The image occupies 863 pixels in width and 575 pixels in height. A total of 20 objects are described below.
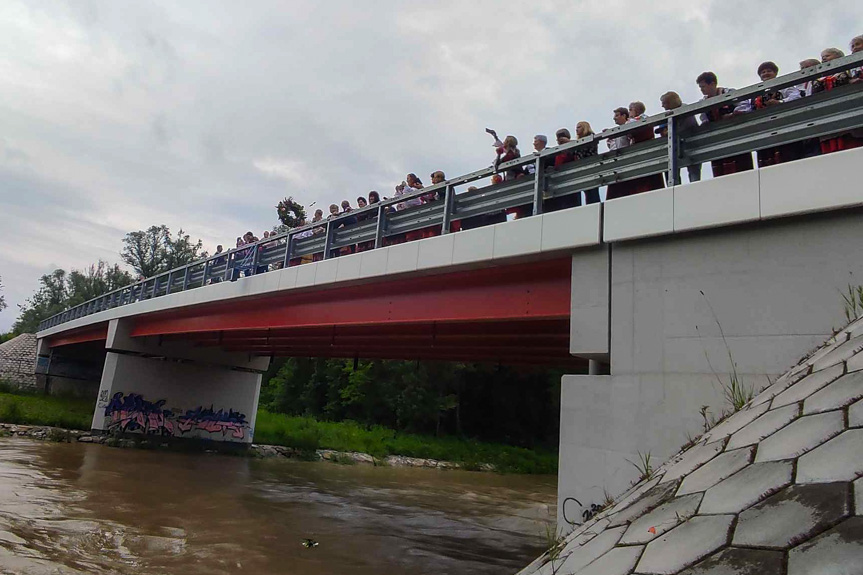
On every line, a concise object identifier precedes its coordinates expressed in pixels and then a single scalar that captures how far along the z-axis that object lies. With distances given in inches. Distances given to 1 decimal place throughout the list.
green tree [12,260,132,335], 2901.1
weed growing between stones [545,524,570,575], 170.8
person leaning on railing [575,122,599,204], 331.6
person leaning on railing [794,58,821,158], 248.4
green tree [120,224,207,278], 2970.0
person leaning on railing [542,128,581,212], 345.1
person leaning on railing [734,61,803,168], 258.5
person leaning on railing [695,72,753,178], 272.1
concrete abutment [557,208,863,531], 220.4
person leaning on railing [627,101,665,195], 305.0
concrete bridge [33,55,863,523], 224.5
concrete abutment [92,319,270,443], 986.7
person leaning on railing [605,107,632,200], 315.9
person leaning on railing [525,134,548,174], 358.0
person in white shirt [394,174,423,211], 464.1
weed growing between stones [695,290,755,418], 221.3
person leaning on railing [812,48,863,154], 235.8
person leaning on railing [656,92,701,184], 282.7
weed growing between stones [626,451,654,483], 240.6
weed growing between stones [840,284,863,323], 204.4
